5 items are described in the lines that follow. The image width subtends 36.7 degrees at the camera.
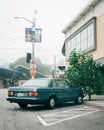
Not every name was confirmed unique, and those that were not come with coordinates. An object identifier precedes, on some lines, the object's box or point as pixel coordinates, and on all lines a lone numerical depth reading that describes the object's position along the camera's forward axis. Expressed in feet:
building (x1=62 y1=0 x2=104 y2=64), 35.56
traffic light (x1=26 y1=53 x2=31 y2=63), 48.65
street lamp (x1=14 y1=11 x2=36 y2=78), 48.78
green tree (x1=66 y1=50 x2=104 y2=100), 33.09
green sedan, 22.99
